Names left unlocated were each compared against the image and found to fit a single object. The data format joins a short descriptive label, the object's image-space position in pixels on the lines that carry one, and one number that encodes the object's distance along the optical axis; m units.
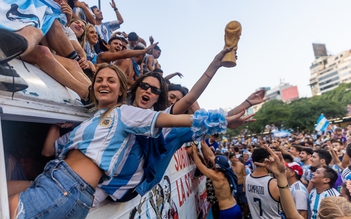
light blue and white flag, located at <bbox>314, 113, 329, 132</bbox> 15.98
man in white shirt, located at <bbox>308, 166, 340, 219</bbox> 3.47
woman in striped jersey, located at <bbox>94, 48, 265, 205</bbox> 1.85
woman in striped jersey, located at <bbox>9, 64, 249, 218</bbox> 1.43
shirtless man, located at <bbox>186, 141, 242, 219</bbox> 4.51
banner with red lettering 1.98
